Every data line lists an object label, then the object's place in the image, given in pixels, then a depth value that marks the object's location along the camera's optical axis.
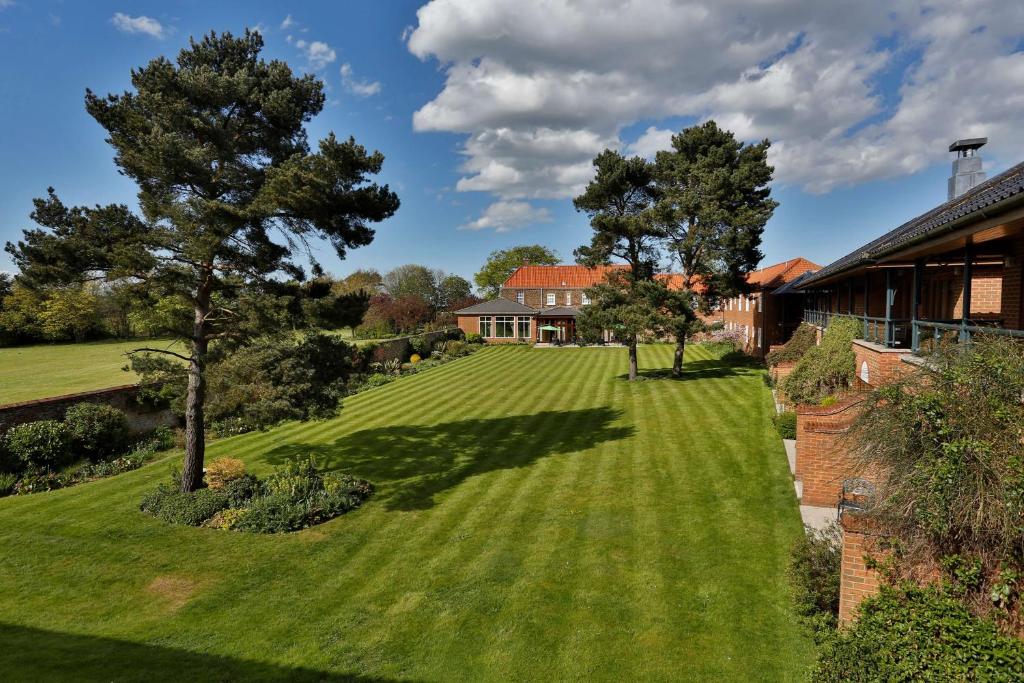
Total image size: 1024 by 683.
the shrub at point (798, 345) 21.70
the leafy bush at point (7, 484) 13.07
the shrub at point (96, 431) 15.36
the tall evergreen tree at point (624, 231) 25.14
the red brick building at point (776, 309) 32.22
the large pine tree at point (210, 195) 10.48
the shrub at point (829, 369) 14.16
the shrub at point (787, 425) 15.24
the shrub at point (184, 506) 10.76
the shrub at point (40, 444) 14.05
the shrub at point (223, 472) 11.97
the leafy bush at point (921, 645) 4.41
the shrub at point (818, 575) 6.80
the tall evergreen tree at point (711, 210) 25.84
